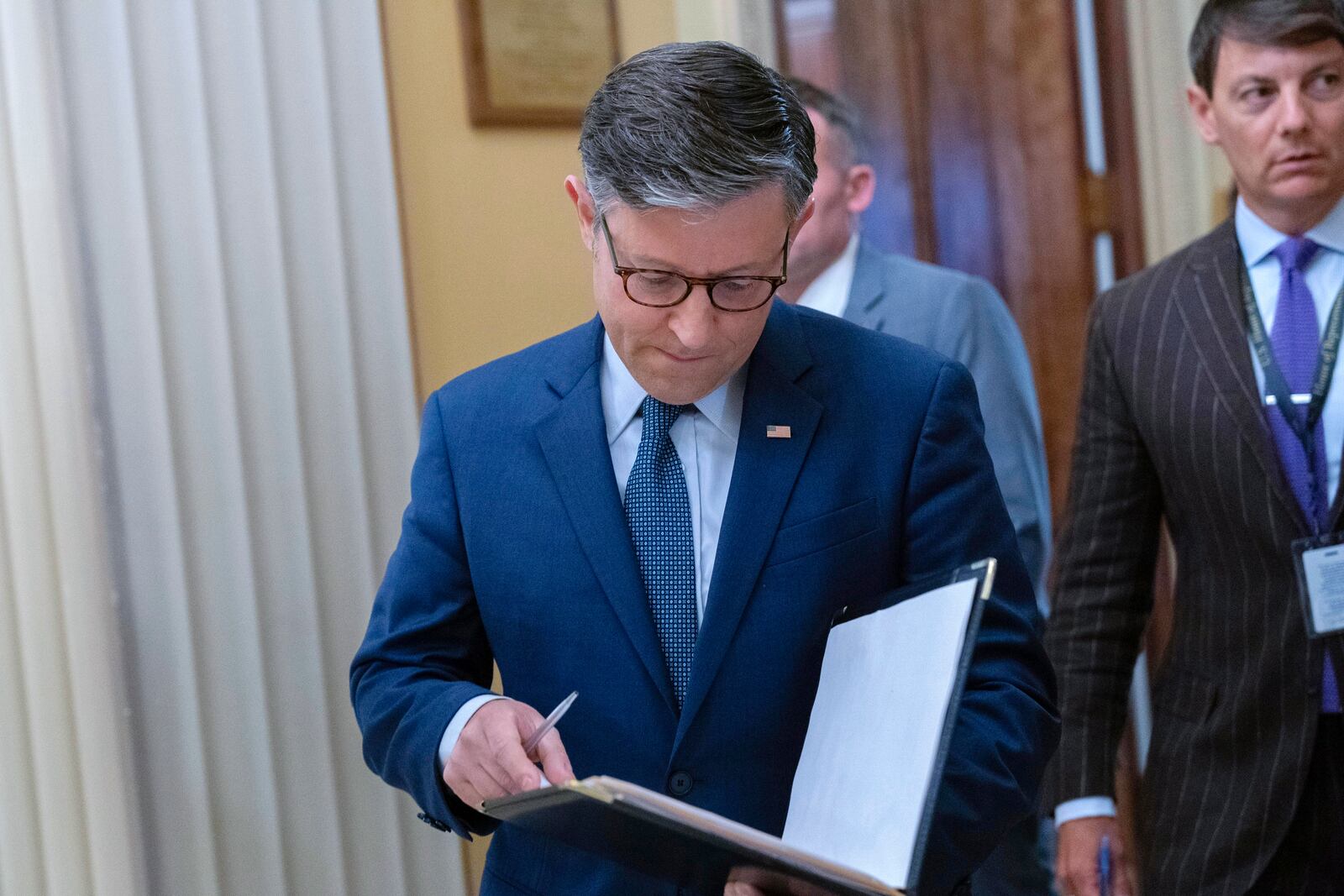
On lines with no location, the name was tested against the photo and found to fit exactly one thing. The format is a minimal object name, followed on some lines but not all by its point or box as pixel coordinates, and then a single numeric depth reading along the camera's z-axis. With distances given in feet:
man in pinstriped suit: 6.97
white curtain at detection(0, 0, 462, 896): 7.72
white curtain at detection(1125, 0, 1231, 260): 12.72
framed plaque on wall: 9.89
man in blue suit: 4.62
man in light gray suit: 9.81
